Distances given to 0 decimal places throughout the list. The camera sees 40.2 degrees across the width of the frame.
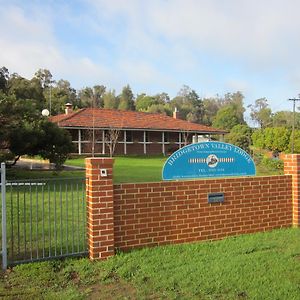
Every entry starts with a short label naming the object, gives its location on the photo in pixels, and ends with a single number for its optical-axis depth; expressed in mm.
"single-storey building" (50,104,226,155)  32750
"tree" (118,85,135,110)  80938
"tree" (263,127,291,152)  39031
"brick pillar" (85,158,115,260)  5320
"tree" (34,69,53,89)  72850
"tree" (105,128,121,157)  32888
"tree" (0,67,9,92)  49719
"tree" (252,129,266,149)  41194
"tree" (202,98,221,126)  97875
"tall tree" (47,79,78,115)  54625
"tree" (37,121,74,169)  15227
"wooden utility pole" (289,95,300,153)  35650
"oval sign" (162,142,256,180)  6230
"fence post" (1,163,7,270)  4895
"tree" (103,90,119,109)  81000
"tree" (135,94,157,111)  81894
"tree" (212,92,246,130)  66562
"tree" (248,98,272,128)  74125
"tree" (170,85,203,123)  89394
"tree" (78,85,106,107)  67625
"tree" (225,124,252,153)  38125
